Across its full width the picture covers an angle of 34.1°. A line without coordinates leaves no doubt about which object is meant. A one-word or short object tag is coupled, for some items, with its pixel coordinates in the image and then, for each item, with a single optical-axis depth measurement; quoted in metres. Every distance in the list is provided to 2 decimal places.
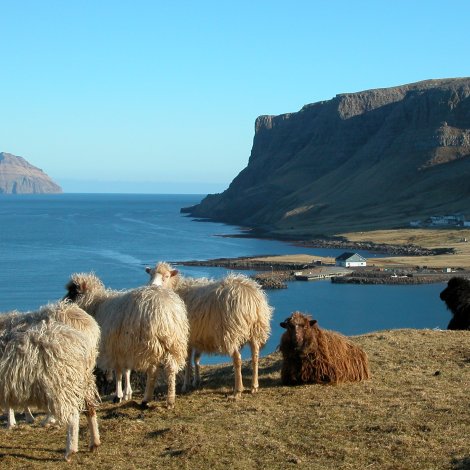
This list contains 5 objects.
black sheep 19.81
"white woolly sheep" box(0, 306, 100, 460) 9.34
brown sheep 13.36
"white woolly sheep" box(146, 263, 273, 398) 12.79
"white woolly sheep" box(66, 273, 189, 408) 11.64
